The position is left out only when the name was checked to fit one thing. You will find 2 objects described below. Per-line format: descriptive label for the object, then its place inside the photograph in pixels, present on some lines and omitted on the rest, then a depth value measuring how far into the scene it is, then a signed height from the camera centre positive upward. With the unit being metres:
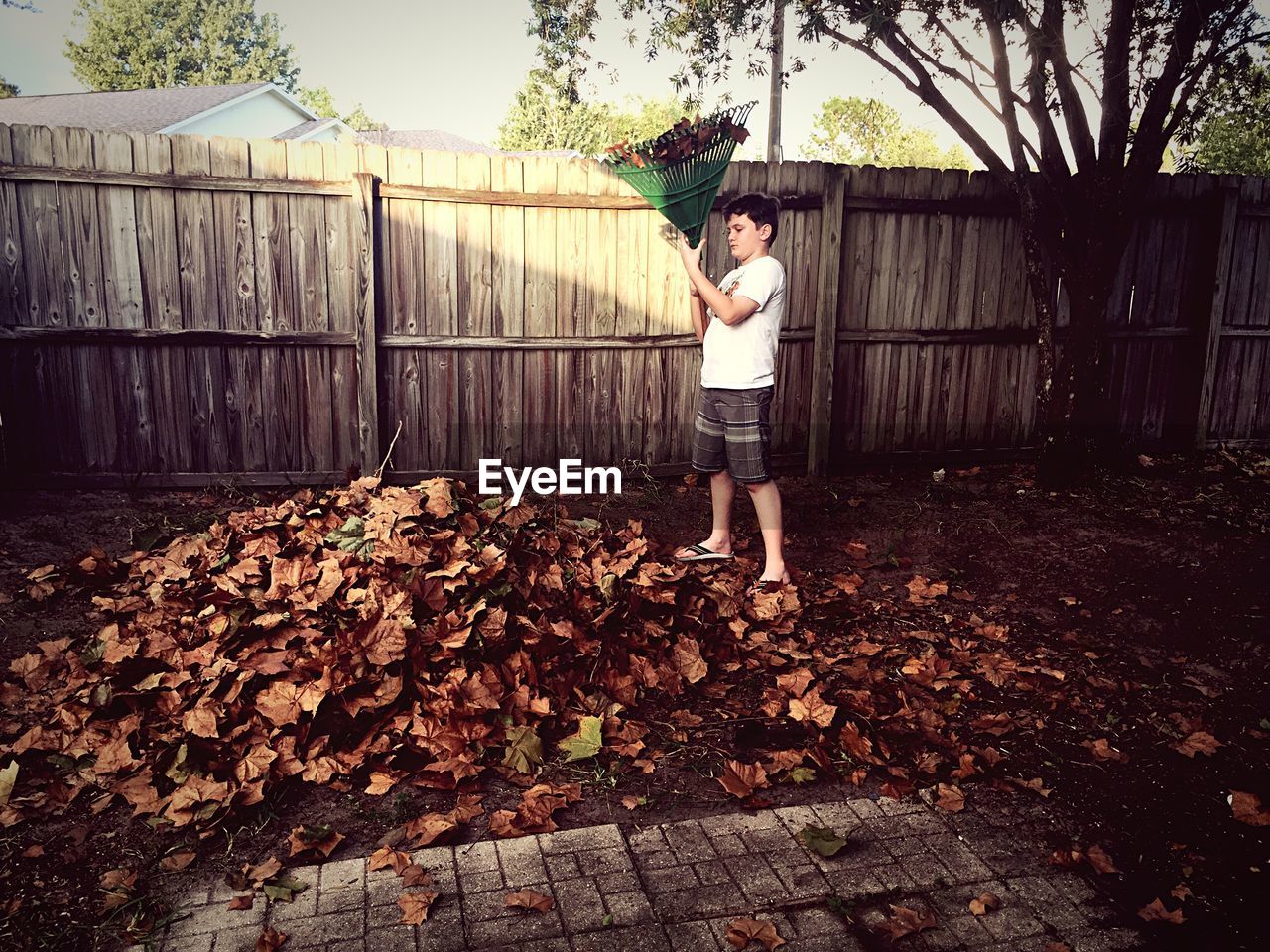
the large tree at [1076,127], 6.28 +1.34
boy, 4.63 -0.28
